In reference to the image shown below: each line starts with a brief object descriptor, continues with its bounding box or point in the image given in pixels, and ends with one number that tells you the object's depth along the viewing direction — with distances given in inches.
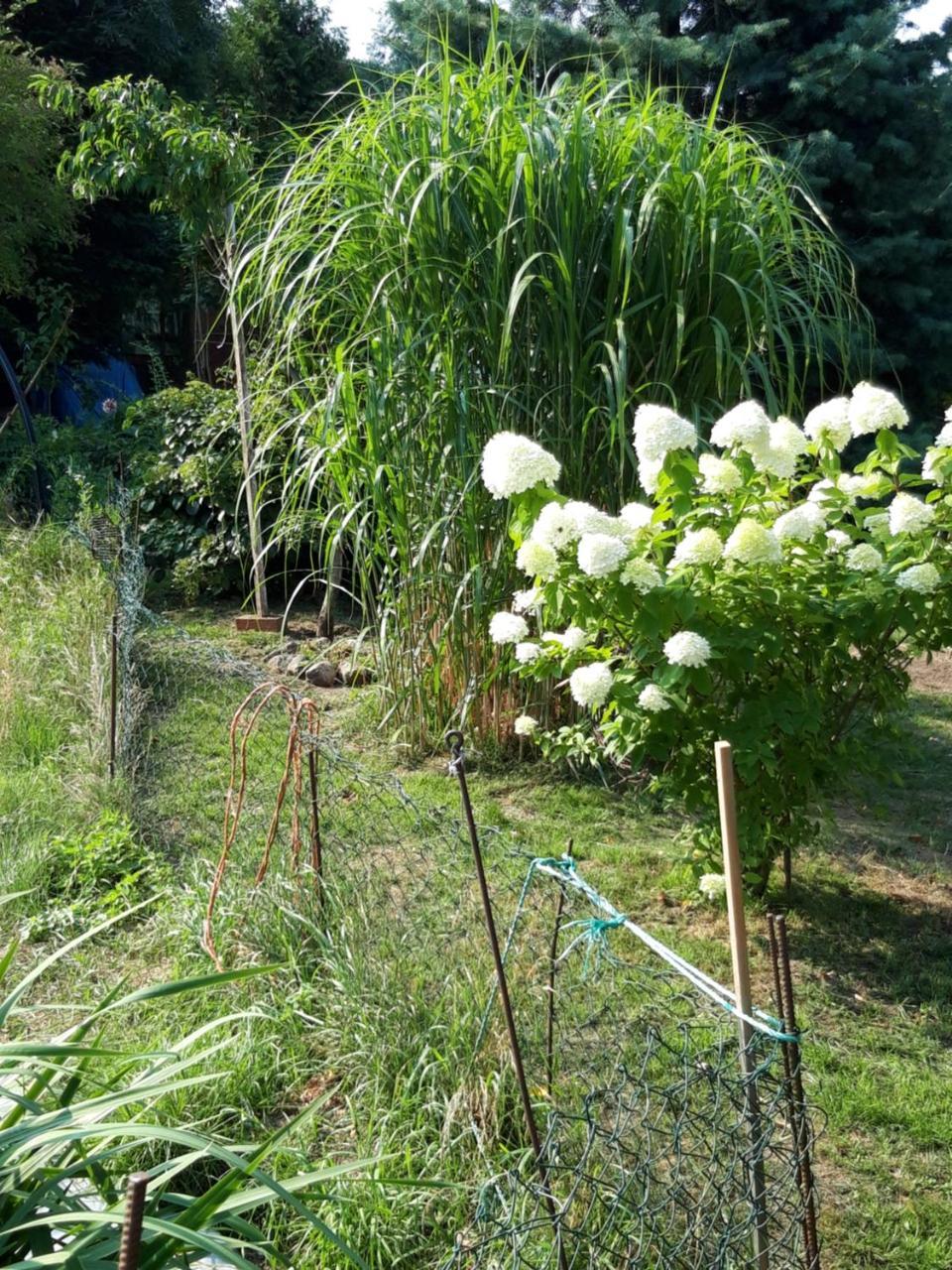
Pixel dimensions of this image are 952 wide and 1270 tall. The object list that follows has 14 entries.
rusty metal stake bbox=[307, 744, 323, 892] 114.3
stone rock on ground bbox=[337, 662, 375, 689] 230.8
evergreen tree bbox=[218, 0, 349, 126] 629.0
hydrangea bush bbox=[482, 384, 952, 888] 109.0
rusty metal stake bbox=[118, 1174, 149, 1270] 38.9
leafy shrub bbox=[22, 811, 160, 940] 133.7
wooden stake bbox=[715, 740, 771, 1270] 65.6
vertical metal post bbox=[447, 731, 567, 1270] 72.8
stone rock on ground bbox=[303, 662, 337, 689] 237.0
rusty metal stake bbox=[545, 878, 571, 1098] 86.6
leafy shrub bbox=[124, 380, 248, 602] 315.9
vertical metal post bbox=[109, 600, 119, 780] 163.6
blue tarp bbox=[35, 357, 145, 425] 530.0
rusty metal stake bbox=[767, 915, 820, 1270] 67.8
